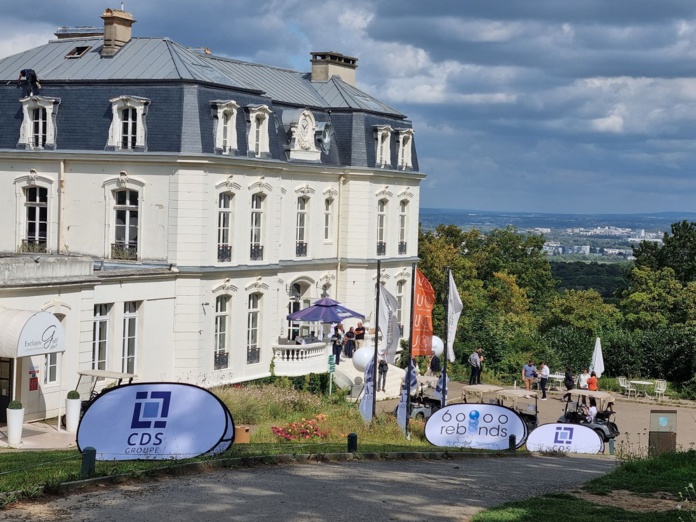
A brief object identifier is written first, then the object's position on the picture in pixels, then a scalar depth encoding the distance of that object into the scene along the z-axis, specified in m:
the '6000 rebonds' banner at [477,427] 25.83
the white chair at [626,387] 43.31
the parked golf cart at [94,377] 29.56
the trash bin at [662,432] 24.44
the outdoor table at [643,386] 43.53
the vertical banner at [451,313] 29.97
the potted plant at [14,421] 25.75
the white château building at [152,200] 34.84
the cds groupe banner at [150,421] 17.22
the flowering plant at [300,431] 26.19
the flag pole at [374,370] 30.42
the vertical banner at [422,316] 30.09
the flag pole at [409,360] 28.77
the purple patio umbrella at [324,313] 41.16
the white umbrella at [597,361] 40.91
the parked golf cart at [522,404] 32.53
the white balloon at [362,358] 40.41
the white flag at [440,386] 31.65
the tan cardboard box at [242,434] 24.19
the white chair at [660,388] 43.12
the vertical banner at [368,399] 30.70
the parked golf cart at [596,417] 31.23
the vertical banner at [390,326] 31.00
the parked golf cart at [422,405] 33.55
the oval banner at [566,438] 26.94
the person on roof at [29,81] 37.38
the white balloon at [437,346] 43.72
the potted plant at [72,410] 28.23
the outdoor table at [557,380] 43.91
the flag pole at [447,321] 29.83
